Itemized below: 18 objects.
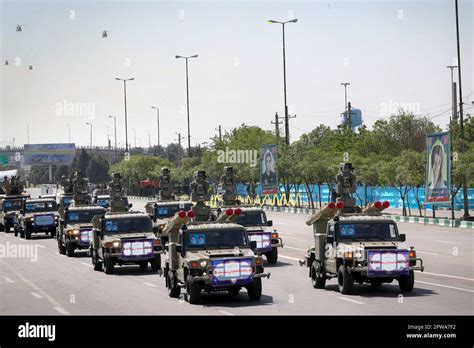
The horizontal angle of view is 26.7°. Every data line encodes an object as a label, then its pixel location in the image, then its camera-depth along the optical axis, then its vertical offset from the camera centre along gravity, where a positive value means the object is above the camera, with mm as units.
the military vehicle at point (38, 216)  53750 -1434
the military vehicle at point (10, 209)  61312 -1146
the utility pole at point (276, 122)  96438 +5984
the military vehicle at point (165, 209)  42719 -980
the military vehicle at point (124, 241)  32000 -1748
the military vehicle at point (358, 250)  24047 -1706
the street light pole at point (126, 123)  121875 +8252
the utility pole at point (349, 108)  121269 +9037
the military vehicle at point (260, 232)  34062 -1628
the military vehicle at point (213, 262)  23000 -1787
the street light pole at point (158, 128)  147125 +8659
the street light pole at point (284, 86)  84062 +8453
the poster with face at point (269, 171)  78688 +985
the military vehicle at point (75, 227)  41000 -1587
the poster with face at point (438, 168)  50969 +580
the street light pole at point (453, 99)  94562 +7779
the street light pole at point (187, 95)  105269 +9620
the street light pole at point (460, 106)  53744 +3960
